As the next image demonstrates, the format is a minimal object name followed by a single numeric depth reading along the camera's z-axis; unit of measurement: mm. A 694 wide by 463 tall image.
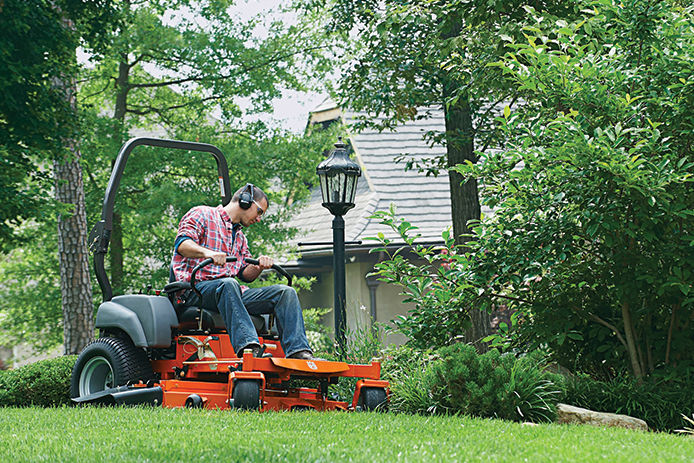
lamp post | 17766
